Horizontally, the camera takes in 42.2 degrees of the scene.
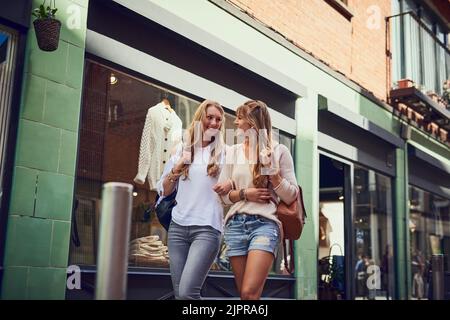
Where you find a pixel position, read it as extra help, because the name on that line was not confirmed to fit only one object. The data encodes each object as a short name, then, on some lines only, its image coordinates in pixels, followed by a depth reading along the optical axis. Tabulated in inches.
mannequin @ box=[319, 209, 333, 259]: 407.2
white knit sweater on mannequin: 249.1
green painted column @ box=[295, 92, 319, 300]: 331.0
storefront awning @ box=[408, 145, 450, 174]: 481.2
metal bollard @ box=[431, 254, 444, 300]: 282.8
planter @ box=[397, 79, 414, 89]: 469.0
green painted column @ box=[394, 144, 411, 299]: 447.8
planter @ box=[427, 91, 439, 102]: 521.7
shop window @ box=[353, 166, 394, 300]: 416.8
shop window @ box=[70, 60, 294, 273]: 217.8
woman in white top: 163.2
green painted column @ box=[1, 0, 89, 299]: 186.2
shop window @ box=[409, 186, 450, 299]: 498.3
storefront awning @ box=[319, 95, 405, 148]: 362.0
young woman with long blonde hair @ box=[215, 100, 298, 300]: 157.5
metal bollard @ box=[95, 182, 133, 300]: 104.5
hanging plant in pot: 191.8
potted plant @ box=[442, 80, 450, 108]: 554.0
